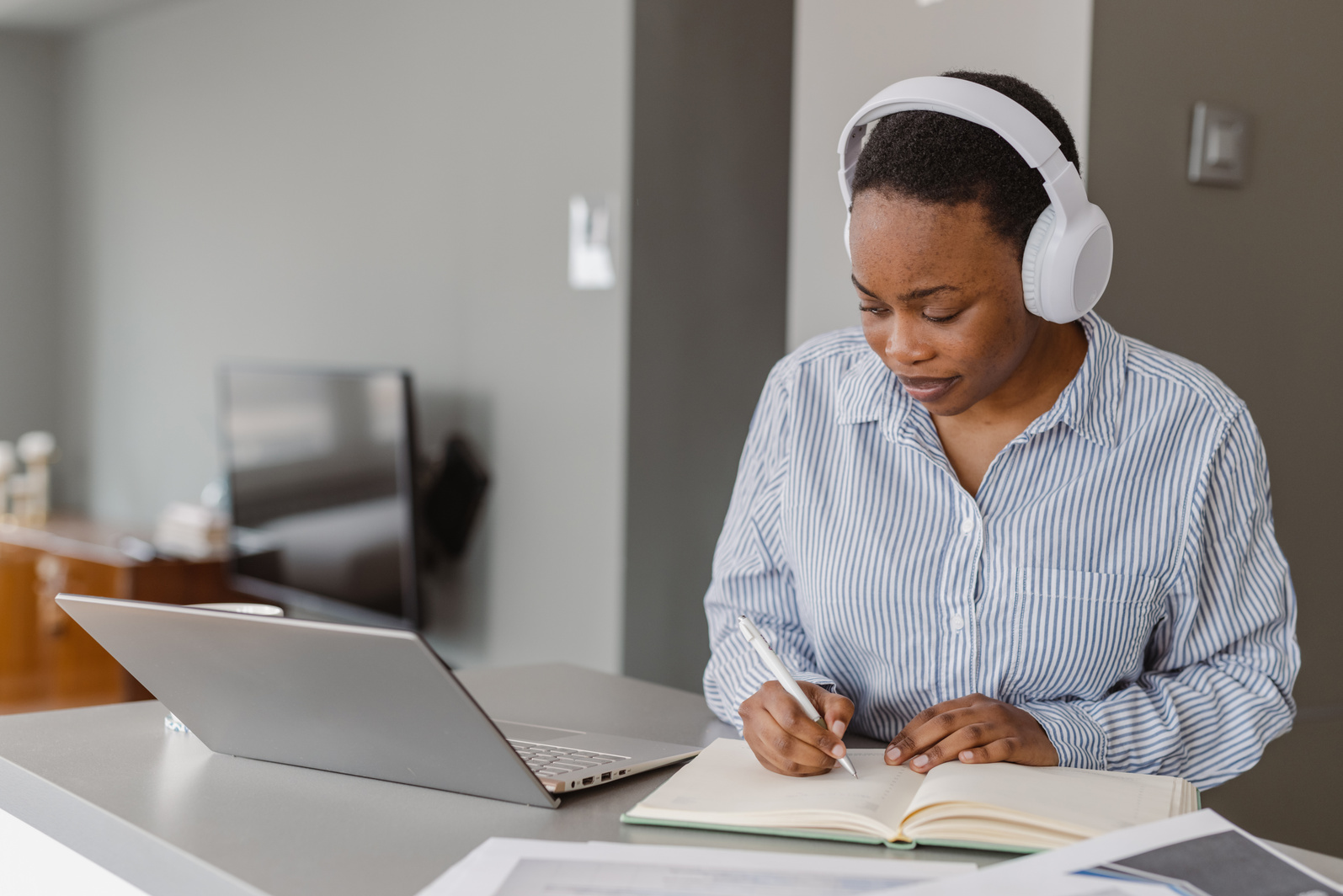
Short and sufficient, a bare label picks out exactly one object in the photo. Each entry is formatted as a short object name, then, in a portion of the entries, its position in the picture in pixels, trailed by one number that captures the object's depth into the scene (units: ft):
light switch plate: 5.83
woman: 3.64
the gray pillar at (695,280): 9.07
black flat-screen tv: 10.03
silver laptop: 2.80
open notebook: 2.78
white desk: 2.69
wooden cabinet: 12.62
